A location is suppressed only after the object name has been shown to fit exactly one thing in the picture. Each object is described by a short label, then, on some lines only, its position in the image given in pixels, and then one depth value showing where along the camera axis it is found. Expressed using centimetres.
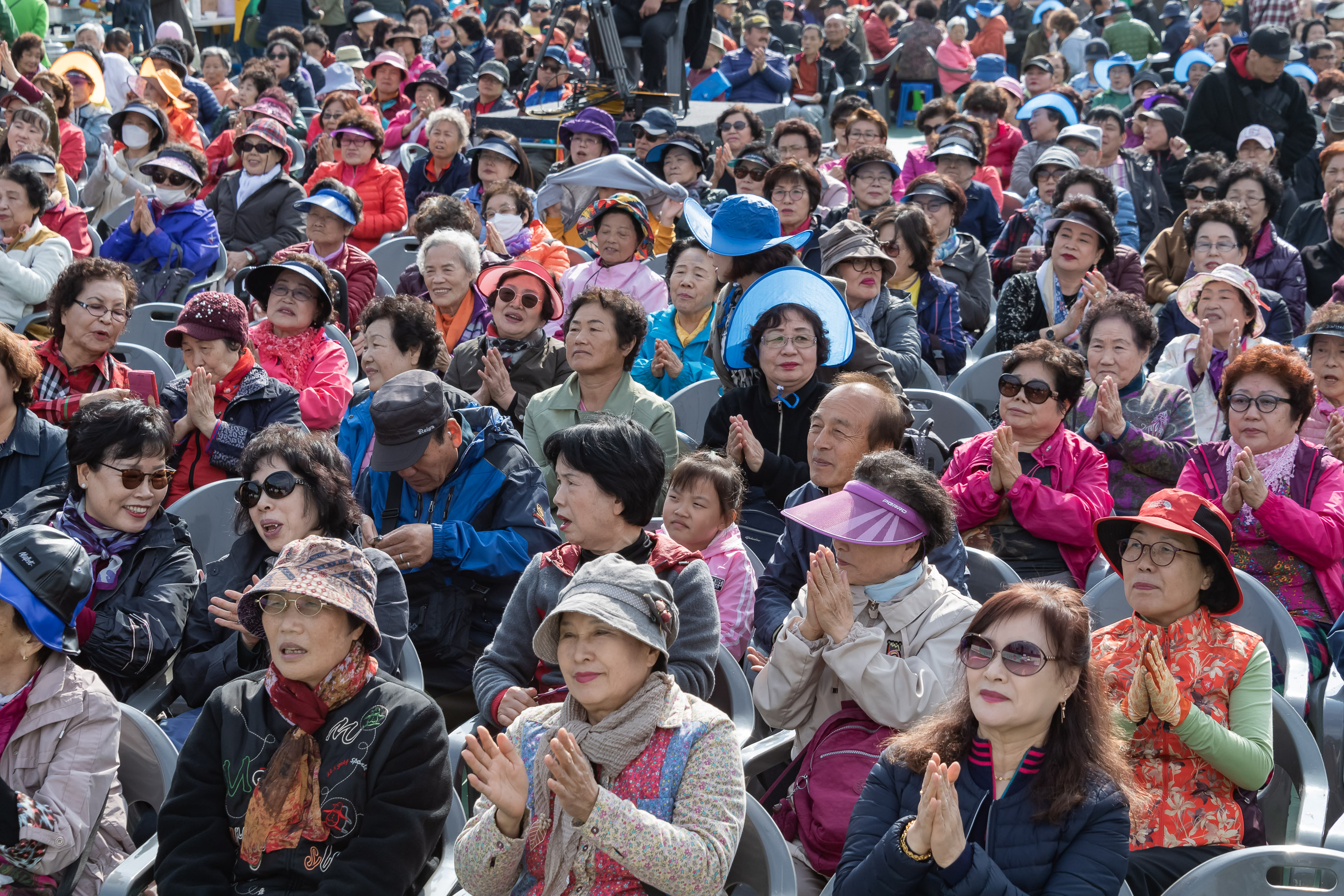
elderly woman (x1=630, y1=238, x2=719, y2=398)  517
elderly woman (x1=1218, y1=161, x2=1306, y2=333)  597
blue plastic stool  1546
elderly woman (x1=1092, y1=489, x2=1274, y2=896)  261
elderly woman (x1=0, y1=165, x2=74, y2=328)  575
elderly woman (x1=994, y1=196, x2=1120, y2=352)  545
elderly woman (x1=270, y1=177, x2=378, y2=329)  631
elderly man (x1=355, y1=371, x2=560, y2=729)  347
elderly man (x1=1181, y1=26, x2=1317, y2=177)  834
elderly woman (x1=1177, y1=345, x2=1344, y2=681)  346
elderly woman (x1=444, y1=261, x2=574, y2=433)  503
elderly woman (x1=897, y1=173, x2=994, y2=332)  633
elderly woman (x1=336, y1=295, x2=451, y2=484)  457
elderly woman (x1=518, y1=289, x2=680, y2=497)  427
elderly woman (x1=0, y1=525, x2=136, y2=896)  261
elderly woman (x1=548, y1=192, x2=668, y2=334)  586
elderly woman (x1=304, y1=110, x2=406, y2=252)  789
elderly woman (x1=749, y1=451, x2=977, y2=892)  264
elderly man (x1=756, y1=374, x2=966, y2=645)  337
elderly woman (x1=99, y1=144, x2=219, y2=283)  659
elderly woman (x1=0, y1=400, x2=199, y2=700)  328
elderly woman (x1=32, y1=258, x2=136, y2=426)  459
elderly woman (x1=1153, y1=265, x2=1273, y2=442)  468
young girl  342
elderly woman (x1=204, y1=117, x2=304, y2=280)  728
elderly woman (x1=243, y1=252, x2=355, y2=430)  493
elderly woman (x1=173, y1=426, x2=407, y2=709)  316
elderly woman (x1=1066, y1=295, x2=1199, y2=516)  403
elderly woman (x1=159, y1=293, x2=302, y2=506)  433
